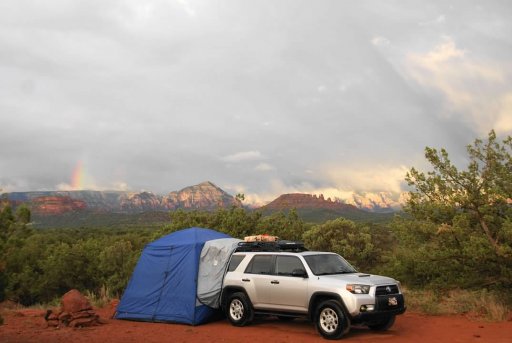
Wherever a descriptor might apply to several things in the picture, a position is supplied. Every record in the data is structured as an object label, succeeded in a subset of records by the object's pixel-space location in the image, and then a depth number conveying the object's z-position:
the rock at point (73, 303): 13.60
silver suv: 10.74
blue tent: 13.70
